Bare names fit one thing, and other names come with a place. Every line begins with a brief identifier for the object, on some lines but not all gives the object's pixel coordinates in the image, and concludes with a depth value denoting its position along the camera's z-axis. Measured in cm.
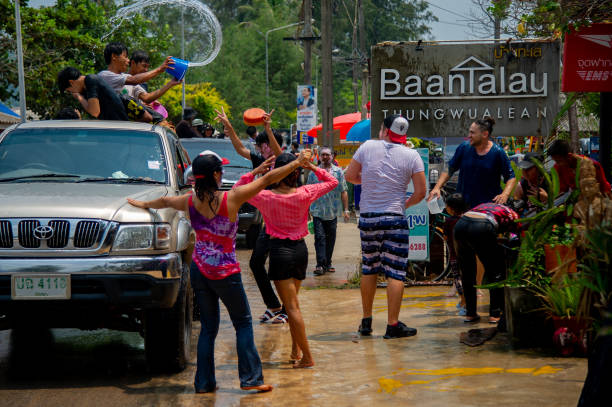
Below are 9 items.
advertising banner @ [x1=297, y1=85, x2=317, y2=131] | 2691
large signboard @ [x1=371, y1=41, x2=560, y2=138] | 1106
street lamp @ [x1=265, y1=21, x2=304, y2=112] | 7261
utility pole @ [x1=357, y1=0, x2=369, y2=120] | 3482
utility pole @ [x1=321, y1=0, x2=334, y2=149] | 2373
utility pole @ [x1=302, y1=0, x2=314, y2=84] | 2859
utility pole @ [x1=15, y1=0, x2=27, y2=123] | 2508
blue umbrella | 2230
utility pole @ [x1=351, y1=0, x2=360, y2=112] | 3634
